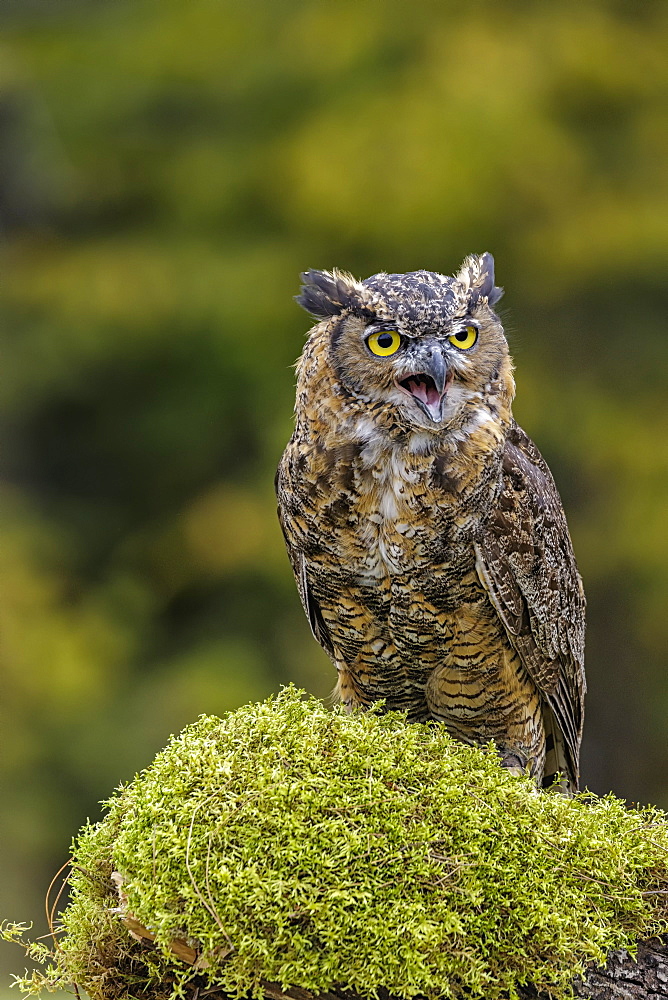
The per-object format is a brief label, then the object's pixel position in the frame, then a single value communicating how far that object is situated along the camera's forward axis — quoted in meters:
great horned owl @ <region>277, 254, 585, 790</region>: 13.40
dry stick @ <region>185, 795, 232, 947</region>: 13.21
